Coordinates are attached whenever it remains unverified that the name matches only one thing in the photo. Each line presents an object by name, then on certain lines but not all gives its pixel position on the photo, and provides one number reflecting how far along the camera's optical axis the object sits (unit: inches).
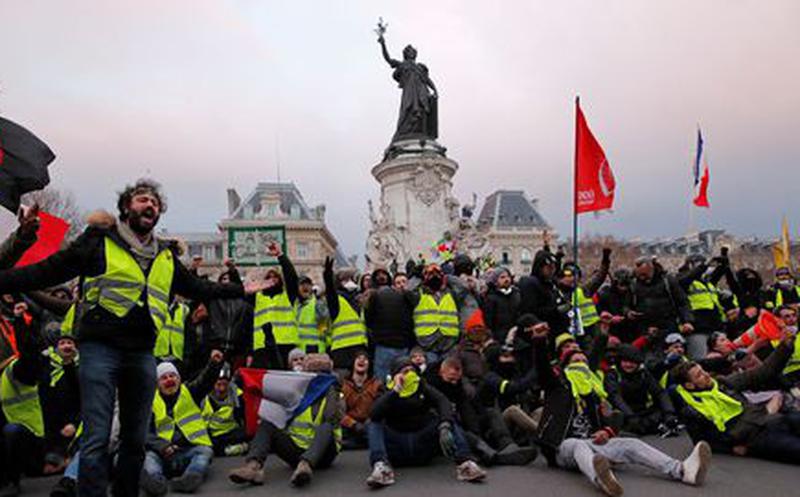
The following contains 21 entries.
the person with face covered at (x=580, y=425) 214.4
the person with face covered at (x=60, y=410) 246.5
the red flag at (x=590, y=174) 345.7
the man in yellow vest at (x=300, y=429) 231.0
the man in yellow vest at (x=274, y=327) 319.3
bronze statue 961.5
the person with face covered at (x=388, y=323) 311.3
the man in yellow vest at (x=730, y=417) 240.0
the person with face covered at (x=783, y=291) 380.5
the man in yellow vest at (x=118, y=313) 147.1
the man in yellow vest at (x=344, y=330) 323.9
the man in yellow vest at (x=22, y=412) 219.0
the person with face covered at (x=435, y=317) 311.9
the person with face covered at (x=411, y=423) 227.9
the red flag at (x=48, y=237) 248.8
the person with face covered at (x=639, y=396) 291.4
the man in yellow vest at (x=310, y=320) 334.0
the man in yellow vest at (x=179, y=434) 221.9
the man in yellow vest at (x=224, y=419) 278.7
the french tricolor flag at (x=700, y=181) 518.6
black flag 193.2
